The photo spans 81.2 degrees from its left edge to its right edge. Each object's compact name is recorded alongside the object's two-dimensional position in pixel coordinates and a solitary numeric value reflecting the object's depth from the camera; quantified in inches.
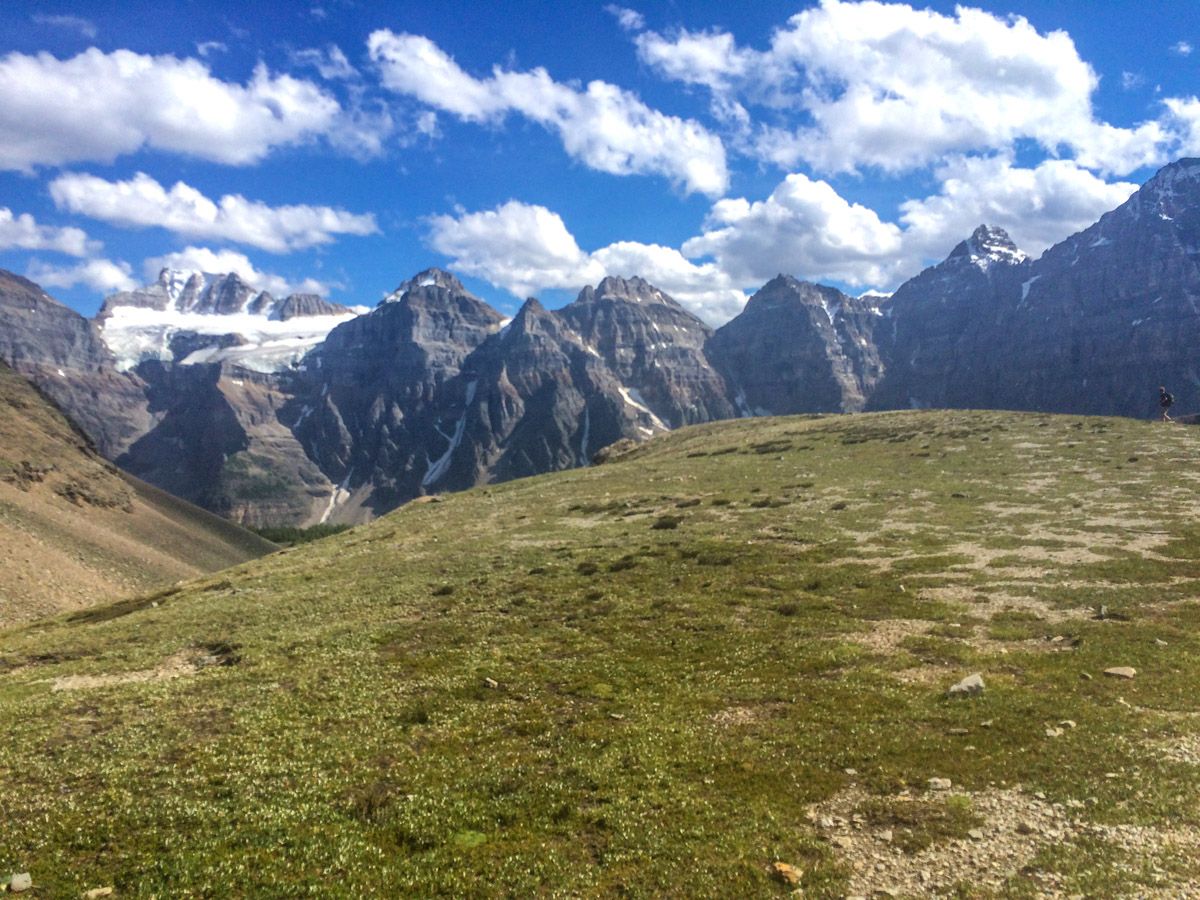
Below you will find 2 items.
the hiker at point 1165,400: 3490.7
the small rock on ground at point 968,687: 912.9
